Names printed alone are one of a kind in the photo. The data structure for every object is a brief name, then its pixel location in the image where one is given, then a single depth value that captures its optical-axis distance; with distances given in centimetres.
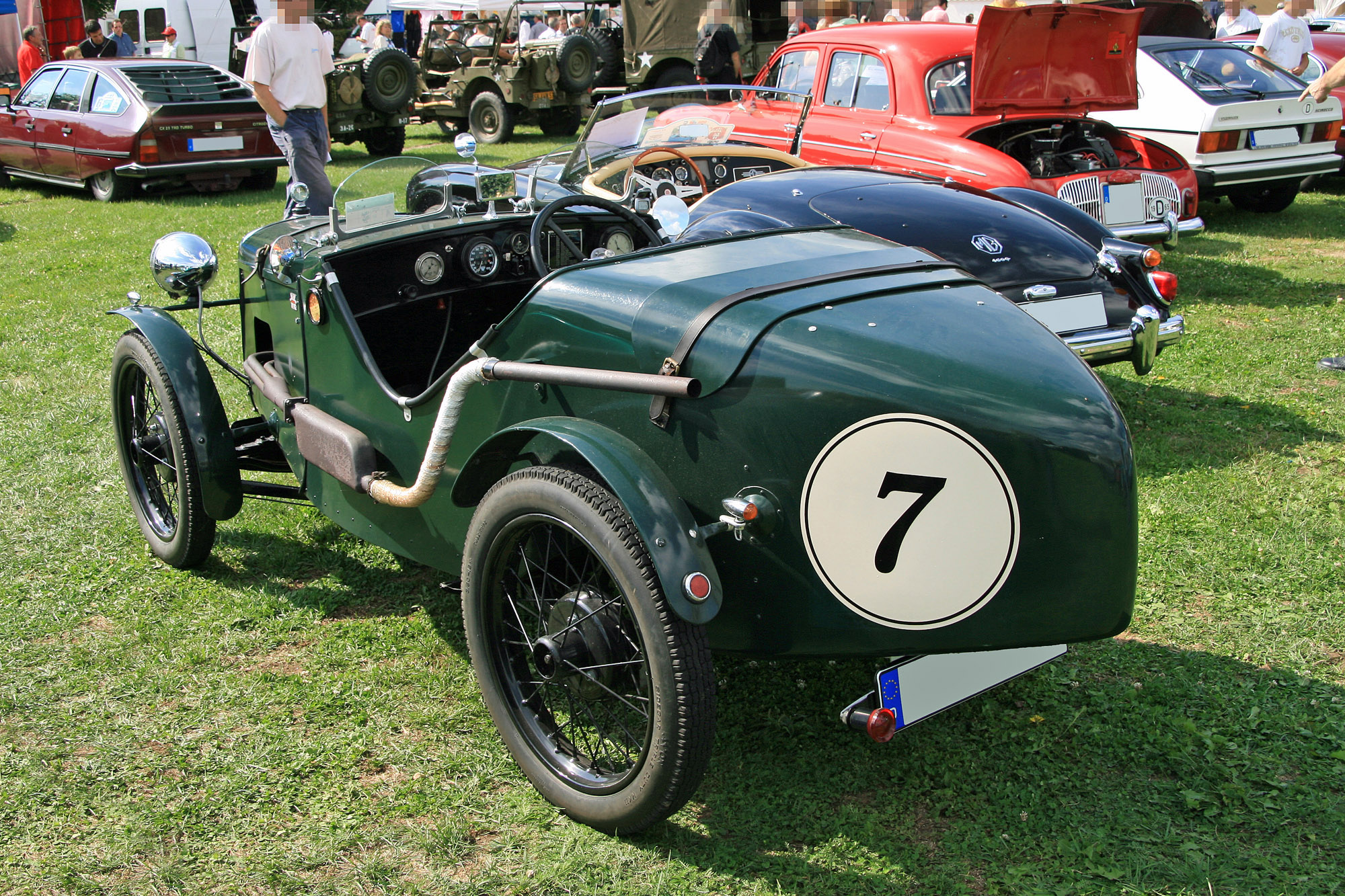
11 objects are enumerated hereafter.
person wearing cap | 1923
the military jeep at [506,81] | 1595
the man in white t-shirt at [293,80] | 671
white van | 2183
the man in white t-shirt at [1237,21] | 1323
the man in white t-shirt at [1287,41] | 1058
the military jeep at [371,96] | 1395
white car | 854
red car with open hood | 672
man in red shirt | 1510
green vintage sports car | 201
